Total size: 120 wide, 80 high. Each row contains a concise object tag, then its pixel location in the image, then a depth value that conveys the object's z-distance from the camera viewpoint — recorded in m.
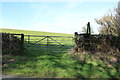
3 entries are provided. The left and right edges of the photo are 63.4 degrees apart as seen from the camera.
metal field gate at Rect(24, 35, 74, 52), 9.38
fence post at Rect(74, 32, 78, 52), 8.30
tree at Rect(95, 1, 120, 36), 11.95
